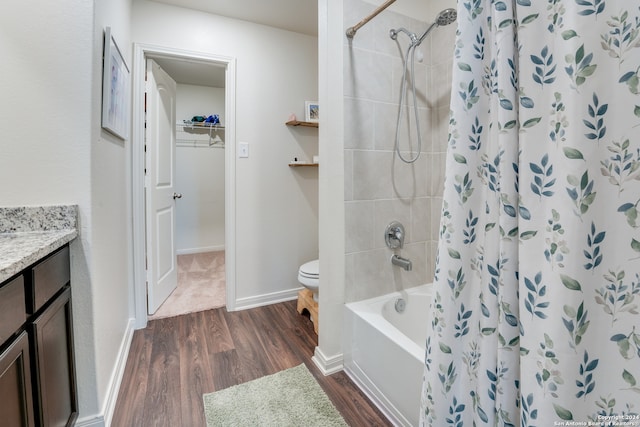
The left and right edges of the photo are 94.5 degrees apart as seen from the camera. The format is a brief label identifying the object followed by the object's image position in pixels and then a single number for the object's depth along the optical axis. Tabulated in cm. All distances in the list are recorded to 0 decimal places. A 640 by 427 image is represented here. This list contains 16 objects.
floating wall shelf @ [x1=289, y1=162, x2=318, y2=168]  262
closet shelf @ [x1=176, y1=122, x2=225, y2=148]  421
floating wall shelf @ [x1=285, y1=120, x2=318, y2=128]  256
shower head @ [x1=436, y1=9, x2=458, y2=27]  134
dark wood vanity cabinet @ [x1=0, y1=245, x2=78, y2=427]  78
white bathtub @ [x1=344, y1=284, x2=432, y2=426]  124
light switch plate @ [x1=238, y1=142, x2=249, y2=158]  244
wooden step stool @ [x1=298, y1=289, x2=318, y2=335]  216
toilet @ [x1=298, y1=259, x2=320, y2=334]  212
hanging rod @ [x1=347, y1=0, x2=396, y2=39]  143
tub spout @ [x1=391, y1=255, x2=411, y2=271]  170
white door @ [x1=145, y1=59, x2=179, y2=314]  225
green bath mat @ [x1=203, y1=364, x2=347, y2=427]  132
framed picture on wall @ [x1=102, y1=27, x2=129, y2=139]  133
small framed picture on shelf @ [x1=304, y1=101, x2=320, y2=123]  266
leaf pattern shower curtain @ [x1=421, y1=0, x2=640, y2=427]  51
